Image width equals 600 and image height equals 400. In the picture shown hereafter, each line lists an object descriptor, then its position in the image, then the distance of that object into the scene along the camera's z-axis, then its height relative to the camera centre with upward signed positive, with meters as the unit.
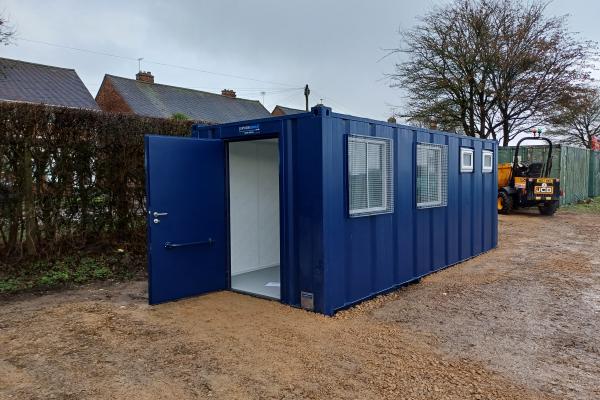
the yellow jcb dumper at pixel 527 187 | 13.92 -0.38
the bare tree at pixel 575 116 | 18.00 +2.99
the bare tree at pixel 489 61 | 17.53 +4.55
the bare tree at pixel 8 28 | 9.12 +3.25
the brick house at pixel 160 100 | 25.61 +5.06
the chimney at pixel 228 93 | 33.22 +6.57
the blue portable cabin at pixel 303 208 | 4.70 -0.34
